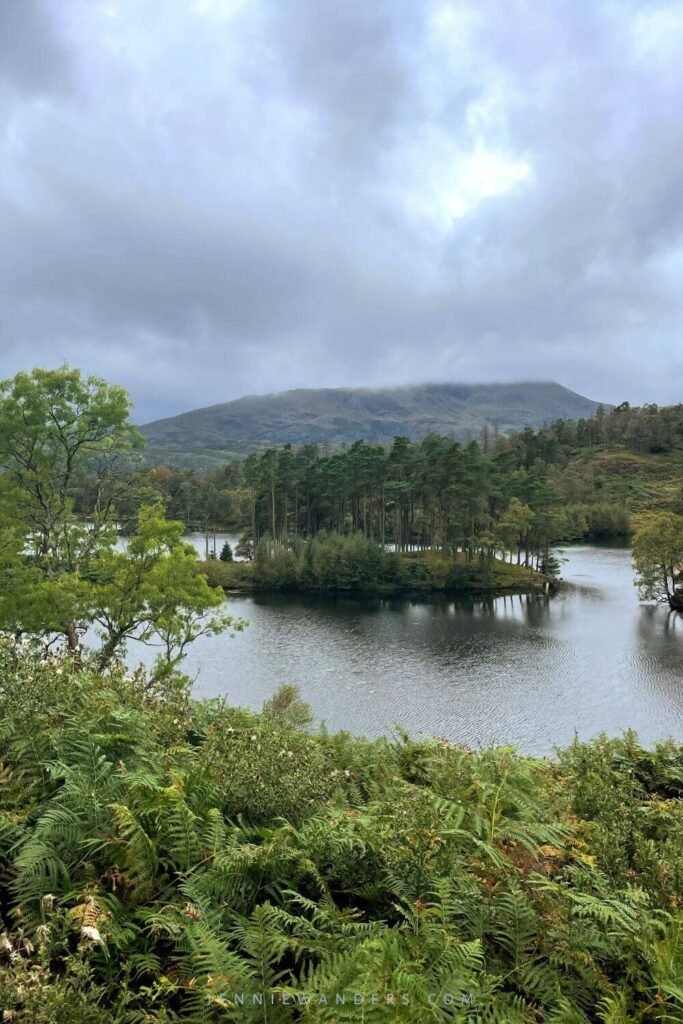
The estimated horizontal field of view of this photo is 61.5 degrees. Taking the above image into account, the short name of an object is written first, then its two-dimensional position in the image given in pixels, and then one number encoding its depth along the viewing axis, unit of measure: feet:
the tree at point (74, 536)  49.83
